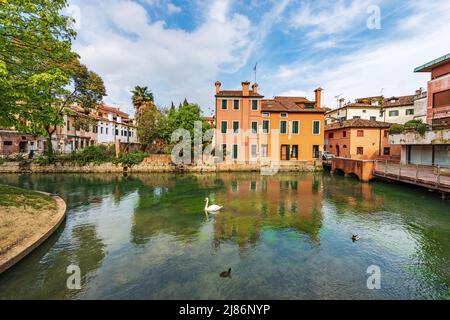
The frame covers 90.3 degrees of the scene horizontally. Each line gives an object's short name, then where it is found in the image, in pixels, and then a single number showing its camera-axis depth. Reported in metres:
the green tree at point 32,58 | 7.75
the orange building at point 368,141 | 31.53
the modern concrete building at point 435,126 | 20.17
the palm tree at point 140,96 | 38.75
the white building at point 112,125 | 45.25
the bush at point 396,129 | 23.92
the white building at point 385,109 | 35.97
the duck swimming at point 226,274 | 6.51
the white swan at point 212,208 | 12.67
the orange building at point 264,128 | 30.36
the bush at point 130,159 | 29.22
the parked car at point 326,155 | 32.81
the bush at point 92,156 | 28.94
